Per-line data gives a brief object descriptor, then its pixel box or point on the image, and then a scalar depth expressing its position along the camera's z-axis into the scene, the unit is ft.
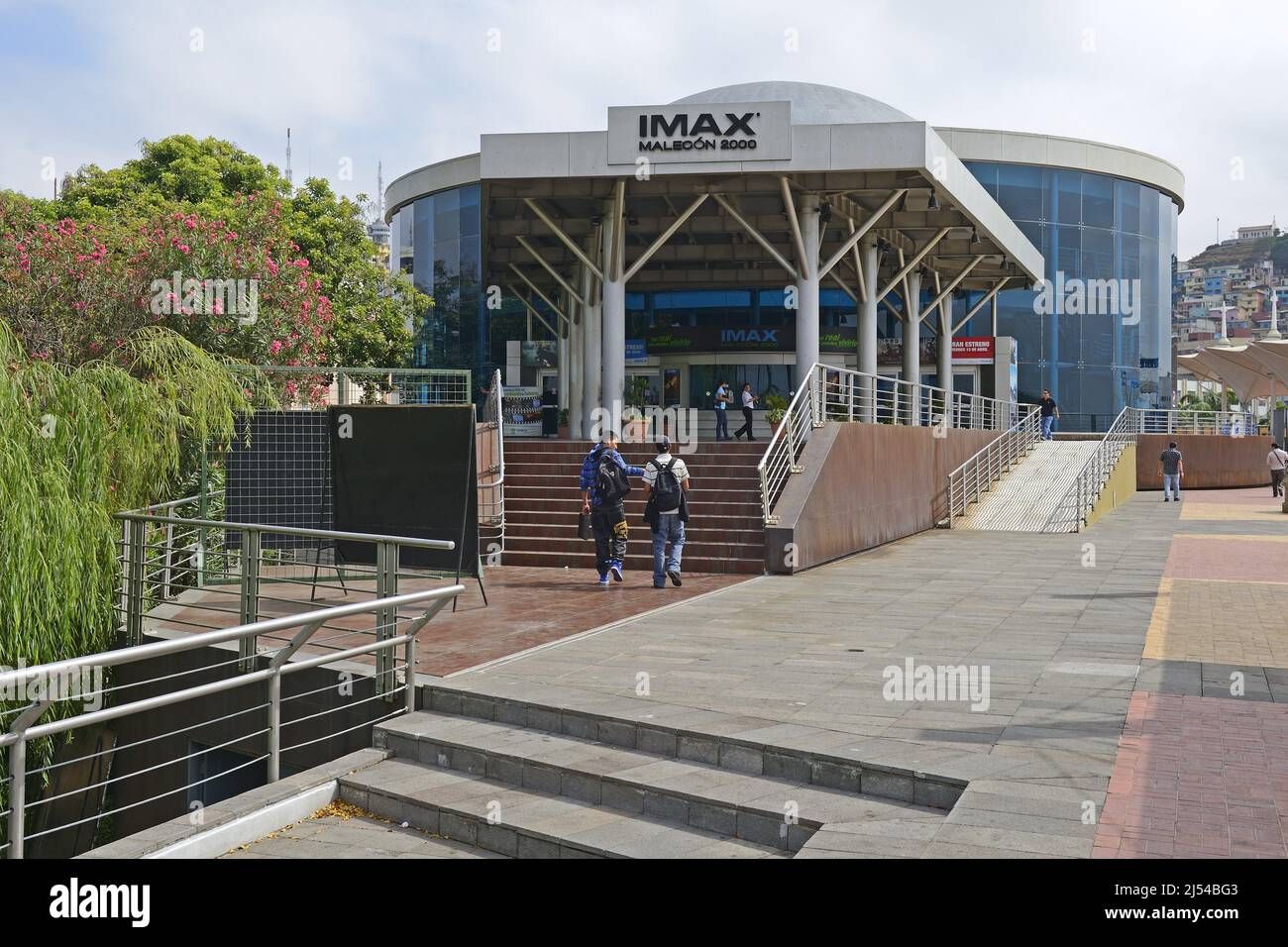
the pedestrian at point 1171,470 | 108.37
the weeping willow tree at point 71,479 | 30.19
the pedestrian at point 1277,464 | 108.27
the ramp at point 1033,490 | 80.18
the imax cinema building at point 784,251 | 68.23
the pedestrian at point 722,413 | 85.05
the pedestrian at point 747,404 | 86.92
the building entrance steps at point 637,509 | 52.42
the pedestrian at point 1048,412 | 121.08
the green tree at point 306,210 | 104.42
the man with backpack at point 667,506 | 46.34
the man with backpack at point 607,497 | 46.24
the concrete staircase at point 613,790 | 19.67
